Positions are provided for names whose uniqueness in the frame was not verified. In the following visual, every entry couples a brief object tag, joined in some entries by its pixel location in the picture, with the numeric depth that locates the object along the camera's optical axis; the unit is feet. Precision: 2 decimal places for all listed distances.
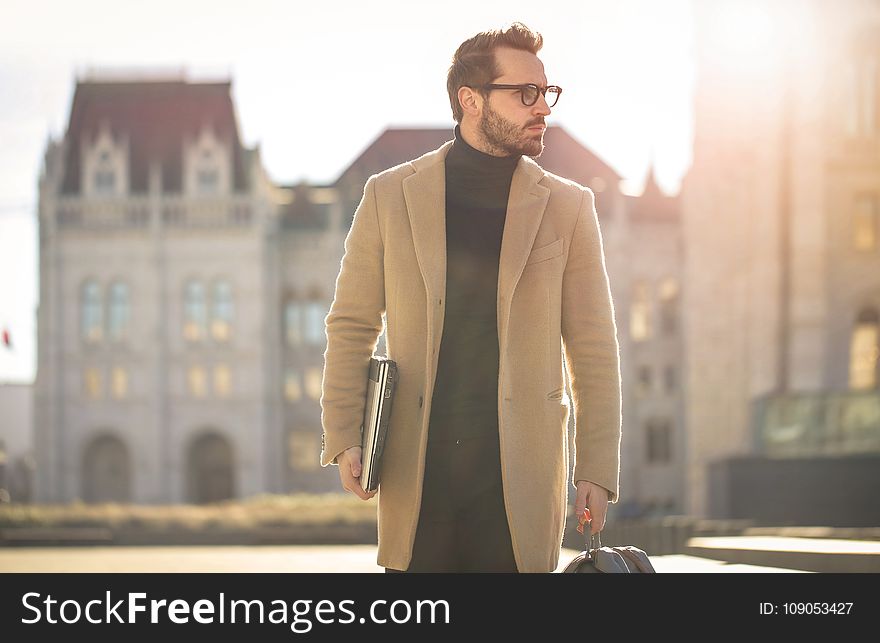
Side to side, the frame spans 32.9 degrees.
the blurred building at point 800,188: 94.17
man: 11.44
